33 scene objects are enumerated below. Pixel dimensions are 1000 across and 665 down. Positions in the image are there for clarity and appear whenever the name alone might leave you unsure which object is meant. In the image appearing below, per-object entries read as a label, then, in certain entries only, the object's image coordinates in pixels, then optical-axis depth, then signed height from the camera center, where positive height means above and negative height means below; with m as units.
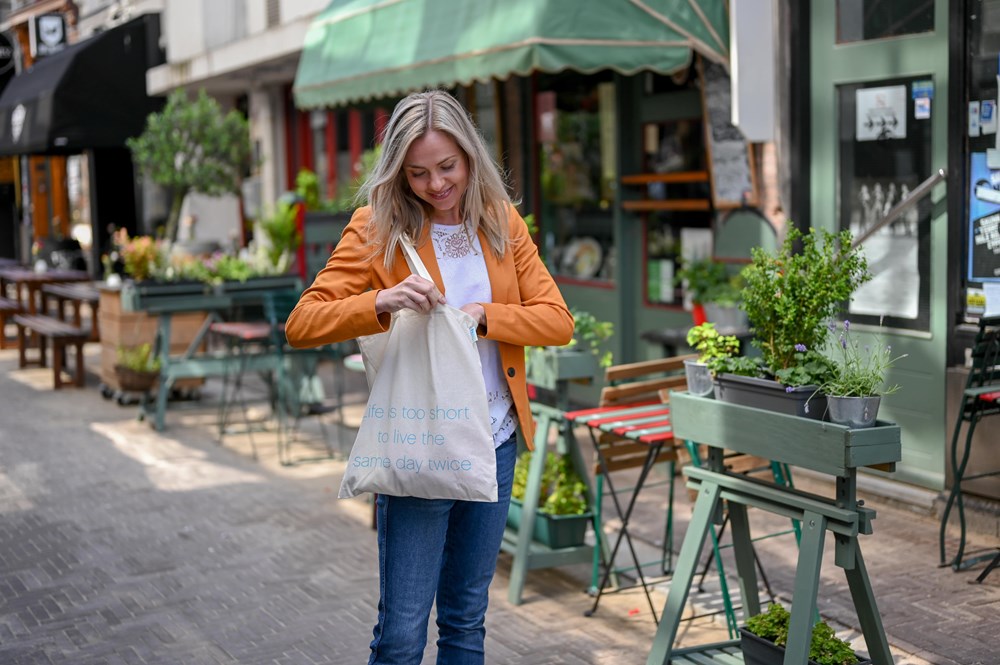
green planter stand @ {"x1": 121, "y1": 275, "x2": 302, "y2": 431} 9.97 -0.49
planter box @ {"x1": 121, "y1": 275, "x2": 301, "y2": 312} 9.96 -0.40
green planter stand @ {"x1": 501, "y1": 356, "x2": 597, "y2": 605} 5.61 -1.07
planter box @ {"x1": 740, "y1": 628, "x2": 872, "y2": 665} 3.99 -1.35
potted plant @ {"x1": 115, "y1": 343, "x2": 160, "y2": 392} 11.01 -1.09
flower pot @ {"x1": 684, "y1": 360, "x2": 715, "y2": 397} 4.47 -0.52
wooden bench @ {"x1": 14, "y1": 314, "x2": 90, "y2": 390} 12.48 -0.90
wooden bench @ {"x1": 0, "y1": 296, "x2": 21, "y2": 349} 15.41 -0.80
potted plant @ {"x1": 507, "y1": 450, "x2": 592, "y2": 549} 5.73 -1.25
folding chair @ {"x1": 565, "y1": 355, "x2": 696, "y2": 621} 5.15 -0.78
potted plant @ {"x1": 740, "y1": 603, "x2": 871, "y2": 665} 3.90 -1.30
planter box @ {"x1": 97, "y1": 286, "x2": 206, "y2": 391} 11.12 -0.75
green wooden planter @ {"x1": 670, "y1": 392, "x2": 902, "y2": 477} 3.76 -0.65
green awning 7.48 +1.24
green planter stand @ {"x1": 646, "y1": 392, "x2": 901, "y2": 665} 3.80 -0.87
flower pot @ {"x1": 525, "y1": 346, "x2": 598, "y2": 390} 5.73 -0.59
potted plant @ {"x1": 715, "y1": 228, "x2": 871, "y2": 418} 4.04 -0.27
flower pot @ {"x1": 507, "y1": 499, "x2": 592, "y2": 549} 5.71 -1.34
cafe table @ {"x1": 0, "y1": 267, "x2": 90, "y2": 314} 14.41 -0.37
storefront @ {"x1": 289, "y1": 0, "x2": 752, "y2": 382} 7.60 +1.00
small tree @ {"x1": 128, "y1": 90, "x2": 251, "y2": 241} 13.64 +1.07
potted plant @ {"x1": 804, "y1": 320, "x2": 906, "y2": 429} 3.81 -0.49
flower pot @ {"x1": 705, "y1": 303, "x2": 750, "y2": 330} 7.72 -0.53
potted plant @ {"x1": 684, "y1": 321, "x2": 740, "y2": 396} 4.43 -0.42
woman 3.34 -0.17
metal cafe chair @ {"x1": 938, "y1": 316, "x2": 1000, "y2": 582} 5.68 -0.76
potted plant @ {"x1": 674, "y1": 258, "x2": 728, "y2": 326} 8.27 -0.31
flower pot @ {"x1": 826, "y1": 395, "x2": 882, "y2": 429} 3.80 -0.55
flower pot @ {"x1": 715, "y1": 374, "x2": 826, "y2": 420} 3.94 -0.53
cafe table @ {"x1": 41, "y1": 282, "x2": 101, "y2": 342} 12.52 -0.51
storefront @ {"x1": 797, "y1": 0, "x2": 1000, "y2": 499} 6.43 +0.31
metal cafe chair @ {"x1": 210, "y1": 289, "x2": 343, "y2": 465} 9.08 -0.92
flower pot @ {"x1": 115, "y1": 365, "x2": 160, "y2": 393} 11.02 -1.17
